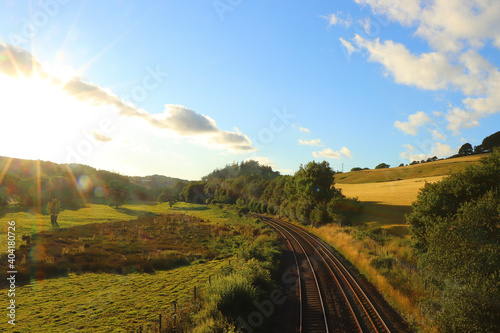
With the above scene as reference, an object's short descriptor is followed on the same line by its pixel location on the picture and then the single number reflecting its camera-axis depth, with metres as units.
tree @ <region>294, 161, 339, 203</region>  50.38
